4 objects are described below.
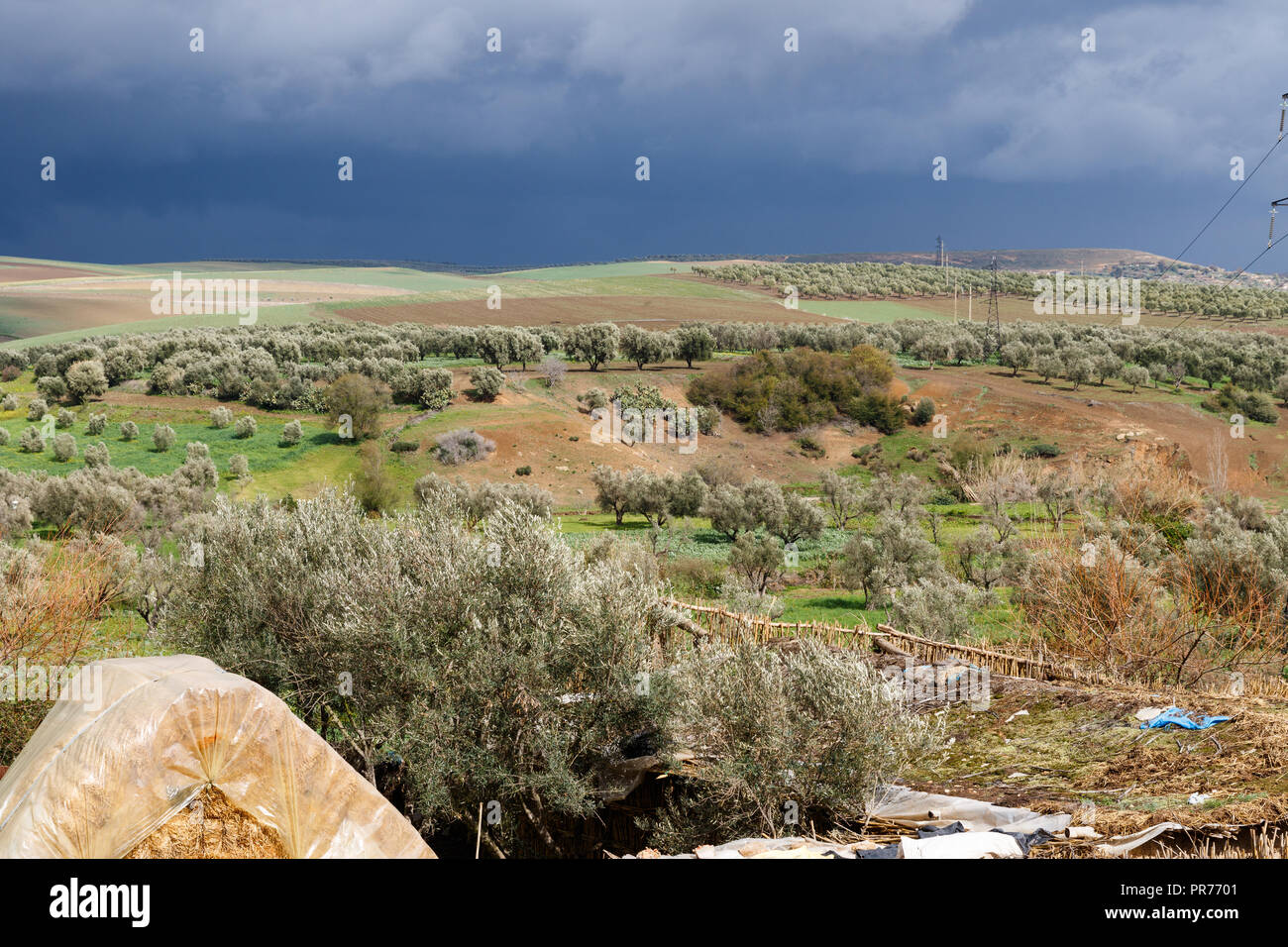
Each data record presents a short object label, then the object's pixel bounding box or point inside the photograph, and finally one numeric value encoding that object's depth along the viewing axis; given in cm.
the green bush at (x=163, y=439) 4441
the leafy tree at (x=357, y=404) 4938
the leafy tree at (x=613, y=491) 4159
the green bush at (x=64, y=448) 4147
